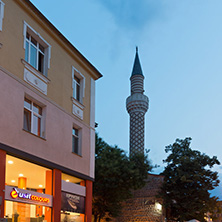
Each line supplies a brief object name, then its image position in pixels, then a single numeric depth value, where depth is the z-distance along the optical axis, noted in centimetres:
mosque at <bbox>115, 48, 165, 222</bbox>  3306
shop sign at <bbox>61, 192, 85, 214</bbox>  1590
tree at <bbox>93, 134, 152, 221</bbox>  2829
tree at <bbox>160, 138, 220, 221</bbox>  3234
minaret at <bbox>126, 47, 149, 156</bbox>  4466
